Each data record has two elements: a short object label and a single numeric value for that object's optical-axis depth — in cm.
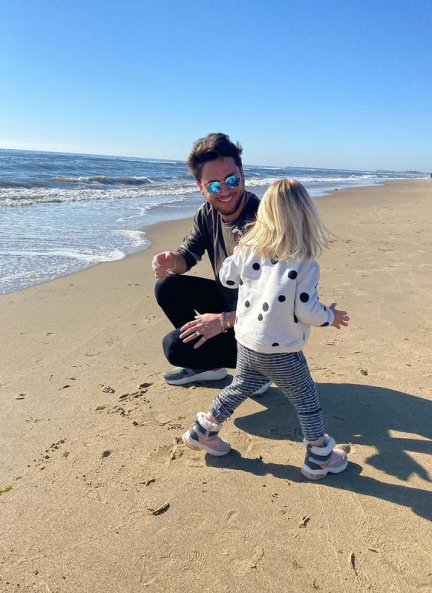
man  290
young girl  222
